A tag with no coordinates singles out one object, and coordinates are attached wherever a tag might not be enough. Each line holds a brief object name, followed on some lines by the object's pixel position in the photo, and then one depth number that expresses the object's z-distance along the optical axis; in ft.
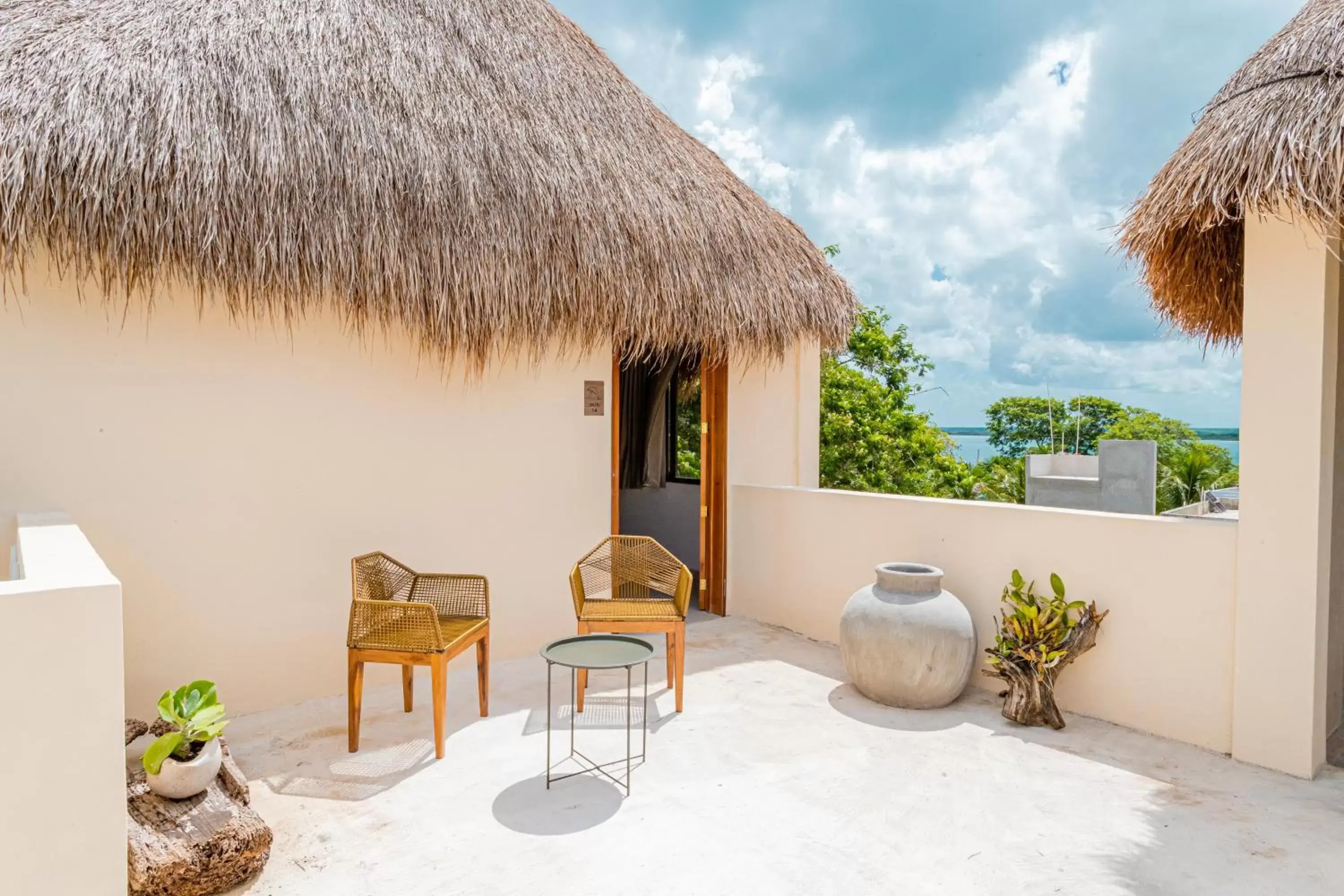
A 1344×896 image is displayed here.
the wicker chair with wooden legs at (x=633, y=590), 11.60
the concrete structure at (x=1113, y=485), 27.86
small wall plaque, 15.46
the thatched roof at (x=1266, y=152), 8.44
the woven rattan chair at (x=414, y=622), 9.93
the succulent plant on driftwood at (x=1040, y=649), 11.05
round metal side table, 9.06
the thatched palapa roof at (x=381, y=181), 9.90
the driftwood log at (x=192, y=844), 6.72
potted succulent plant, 7.39
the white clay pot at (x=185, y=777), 7.47
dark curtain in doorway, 22.77
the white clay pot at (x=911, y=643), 11.60
